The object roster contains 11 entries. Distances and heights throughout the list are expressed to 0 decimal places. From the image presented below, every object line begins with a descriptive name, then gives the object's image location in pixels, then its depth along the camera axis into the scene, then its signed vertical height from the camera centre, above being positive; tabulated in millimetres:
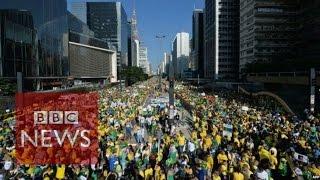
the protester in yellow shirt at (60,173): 5713 -2853
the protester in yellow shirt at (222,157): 6343 -2671
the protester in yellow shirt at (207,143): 7507 -2557
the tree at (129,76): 66405 +2723
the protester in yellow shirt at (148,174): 5730 -2906
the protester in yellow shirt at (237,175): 5301 -2757
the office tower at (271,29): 48342 +14681
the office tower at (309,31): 30636 +9400
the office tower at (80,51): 58670 +11249
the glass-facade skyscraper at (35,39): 32214 +9553
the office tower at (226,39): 67460 +16639
